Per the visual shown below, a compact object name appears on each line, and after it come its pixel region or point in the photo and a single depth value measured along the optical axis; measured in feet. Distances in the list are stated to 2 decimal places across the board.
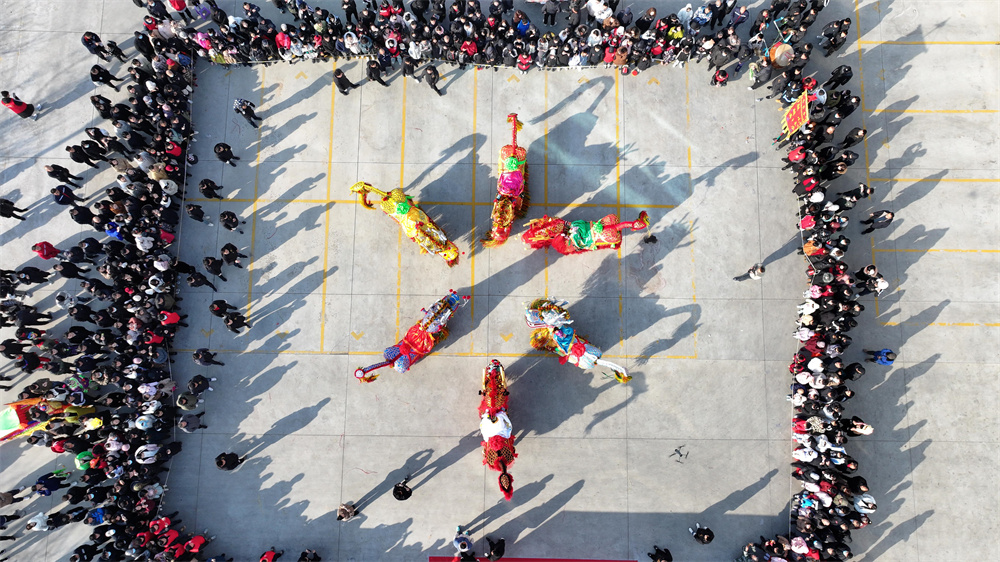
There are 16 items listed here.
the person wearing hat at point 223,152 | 58.59
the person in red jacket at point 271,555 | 55.47
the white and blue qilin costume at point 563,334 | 53.16
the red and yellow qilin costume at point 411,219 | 52.75
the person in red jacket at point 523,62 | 61.36
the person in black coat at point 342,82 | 60.44
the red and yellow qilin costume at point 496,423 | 51.16
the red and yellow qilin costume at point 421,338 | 52.80
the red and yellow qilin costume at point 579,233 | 52.24
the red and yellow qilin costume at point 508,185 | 53.67
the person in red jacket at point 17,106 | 60.03
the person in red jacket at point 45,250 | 56.54
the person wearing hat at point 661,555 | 55.07
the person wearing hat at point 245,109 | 60.54
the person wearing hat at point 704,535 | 55.21
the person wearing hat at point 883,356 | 57.21
